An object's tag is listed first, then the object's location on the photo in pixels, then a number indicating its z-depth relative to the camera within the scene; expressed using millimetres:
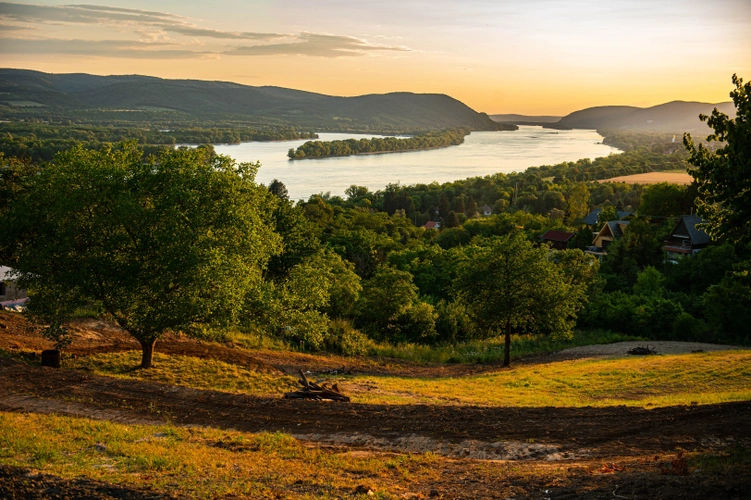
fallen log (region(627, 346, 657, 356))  33722
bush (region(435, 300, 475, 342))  41031
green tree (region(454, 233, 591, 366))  31141
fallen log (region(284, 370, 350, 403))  18906
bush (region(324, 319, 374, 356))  33062
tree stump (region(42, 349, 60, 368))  20250
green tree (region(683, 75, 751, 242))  13406
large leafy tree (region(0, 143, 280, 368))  20484
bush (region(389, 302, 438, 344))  39375
